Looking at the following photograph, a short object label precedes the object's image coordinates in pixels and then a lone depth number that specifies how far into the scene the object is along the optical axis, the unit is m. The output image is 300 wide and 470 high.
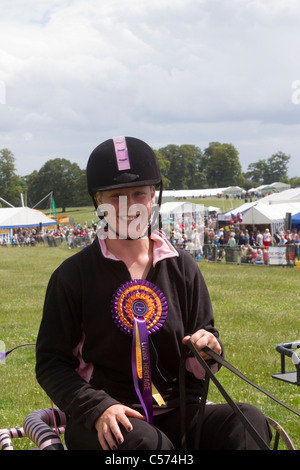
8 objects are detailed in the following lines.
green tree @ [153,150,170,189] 131.62
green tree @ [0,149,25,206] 107.38
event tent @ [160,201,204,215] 39.44
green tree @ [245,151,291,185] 180.12
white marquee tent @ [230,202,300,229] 30.64
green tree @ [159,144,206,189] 158.38
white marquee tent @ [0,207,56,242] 54.19
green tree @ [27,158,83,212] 108.49
